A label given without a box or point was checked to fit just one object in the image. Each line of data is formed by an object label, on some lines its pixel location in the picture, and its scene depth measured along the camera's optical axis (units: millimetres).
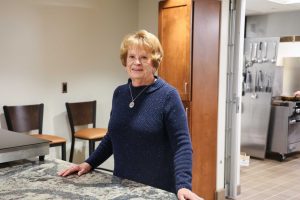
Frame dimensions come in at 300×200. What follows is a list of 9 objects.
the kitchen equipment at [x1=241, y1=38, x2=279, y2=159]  5375
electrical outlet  3710
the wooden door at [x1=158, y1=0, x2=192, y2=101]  3146
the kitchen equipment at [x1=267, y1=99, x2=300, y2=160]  5293
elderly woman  1506
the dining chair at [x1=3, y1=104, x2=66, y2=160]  3289
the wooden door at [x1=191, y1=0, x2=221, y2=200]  3189
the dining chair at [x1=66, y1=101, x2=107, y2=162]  3494
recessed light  5207
